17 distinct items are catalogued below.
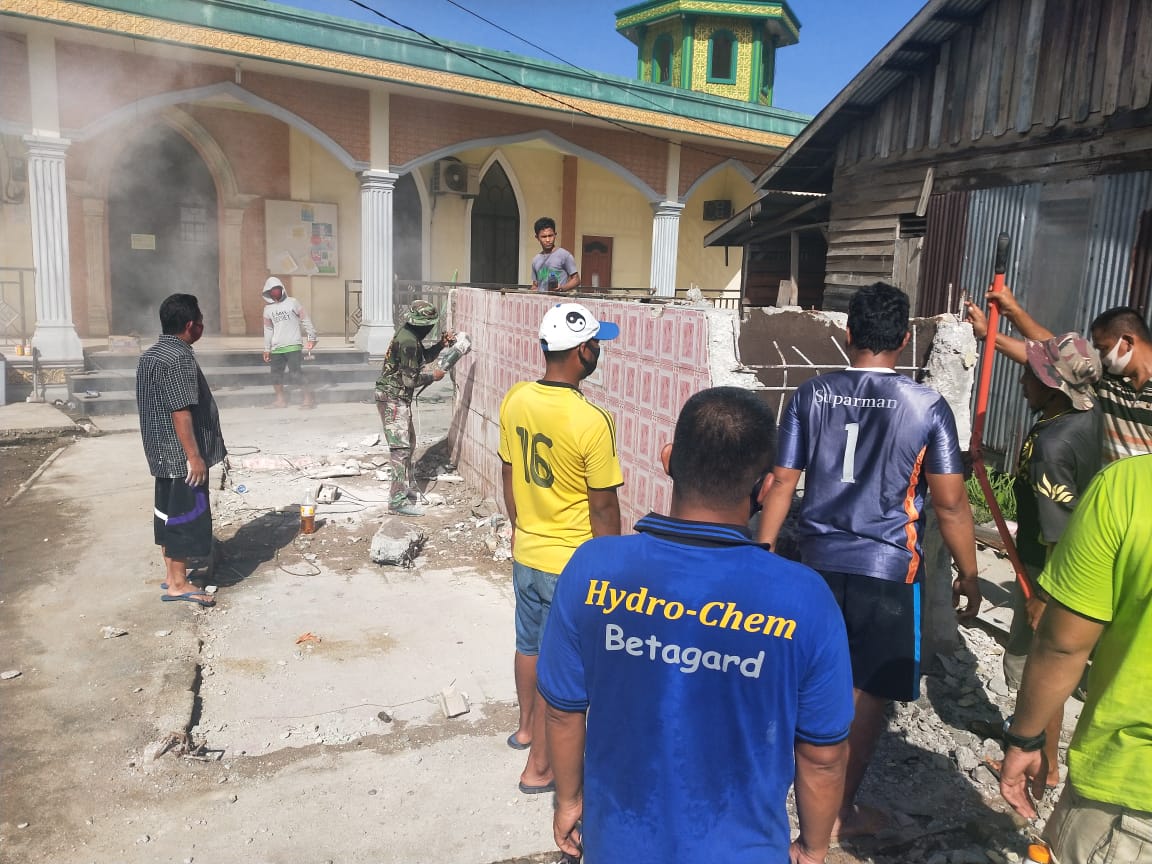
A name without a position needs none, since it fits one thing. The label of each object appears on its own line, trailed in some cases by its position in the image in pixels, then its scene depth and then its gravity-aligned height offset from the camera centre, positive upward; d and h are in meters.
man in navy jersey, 2.81 -0.62
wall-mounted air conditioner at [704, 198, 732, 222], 20.02 +2.28
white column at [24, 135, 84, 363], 11.03 +0.31
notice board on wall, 15.07 +0.91
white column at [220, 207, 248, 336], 14.65 +0.23
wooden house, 6.47 +1.44
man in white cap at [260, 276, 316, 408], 10.97 -0.66
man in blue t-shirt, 1.50 -0.68
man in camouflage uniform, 7.21 -0.87
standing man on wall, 7.83 +0.31
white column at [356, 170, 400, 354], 13.63 +0.50
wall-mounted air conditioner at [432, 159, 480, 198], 16.55 +2.32
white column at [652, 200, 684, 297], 17.14 +1.17
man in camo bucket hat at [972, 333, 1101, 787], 3.20 -0.47
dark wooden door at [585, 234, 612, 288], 18.75 +0.88
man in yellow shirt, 3.06 -0.66
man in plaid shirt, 4.84 -0.92
